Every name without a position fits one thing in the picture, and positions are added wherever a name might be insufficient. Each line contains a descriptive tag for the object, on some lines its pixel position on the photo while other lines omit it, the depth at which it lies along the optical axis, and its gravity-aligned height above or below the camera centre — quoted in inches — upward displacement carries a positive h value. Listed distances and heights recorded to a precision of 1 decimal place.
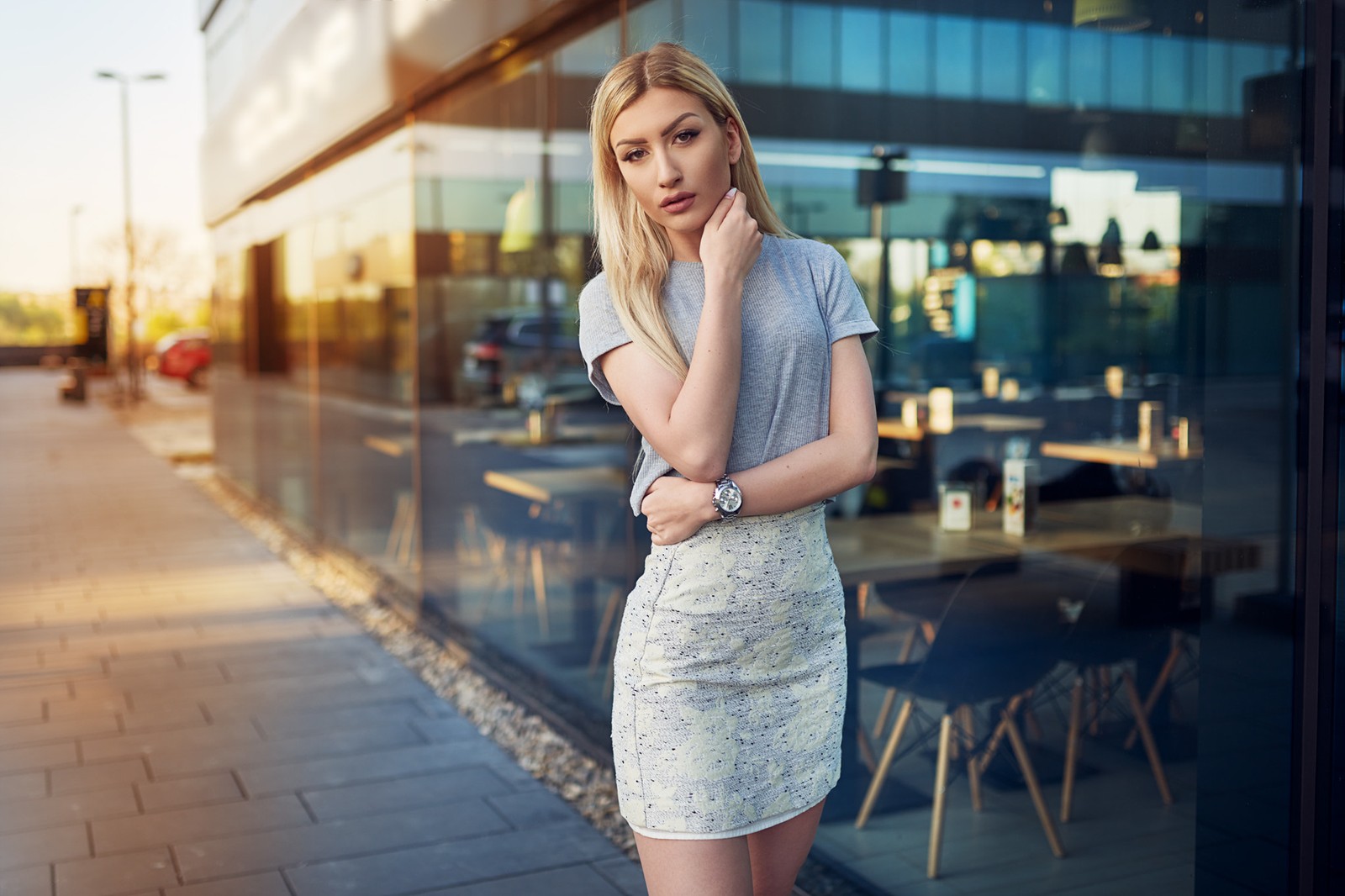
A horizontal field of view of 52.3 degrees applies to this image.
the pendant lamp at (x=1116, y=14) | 125.1 +34.8
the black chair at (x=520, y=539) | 210.7 -28.6
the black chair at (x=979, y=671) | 137.8 -32.2
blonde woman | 72.2 -5.6
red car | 1472.7 +4.8
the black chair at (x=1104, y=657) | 127.4 -30.2
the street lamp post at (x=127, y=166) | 1319.3 +201.7
